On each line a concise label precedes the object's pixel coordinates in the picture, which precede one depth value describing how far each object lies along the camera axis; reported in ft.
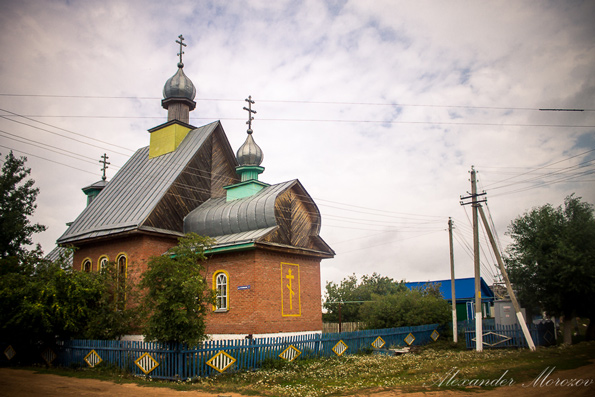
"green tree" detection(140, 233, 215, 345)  43.80
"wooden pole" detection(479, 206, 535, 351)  58.54
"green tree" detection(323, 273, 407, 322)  107.04
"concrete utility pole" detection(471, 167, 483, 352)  61.05
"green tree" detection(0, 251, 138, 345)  54.24
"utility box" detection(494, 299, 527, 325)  68.74
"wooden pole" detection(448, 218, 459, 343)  71.20
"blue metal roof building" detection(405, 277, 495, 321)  112.35
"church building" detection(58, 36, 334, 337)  59.31
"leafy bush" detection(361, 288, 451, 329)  77.92
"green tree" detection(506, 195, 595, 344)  62.44
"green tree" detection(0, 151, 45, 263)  85.05
